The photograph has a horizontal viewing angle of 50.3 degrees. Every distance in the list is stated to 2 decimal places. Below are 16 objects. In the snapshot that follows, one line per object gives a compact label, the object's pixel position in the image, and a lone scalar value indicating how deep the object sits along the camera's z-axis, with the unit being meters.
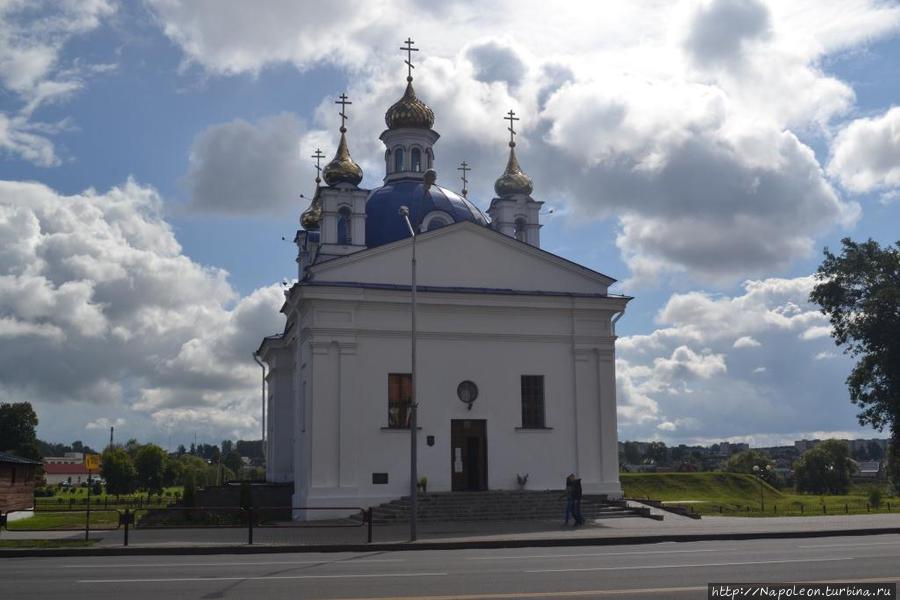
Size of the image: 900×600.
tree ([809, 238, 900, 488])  38.66
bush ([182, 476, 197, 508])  34.66
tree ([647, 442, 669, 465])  155.38
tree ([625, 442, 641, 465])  151.50
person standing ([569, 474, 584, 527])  27.19
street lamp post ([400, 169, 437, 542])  23.31
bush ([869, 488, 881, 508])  40.34
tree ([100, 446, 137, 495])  86.00
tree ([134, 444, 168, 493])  92.94
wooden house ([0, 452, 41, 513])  38.50
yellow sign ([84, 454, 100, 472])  25.22
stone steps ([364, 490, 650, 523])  30.27
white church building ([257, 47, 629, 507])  32.53
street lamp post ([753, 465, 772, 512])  60.28
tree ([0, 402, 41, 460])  85.38
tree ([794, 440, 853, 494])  86.21
